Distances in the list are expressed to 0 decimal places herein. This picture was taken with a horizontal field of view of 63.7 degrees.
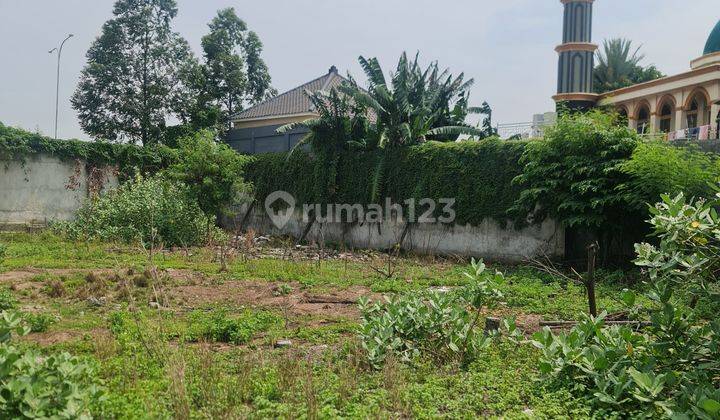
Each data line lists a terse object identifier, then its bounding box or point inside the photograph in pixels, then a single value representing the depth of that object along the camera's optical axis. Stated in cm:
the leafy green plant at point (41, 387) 278
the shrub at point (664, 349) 368
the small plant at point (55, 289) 785
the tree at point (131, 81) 2938
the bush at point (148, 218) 1573
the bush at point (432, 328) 492
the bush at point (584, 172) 1113
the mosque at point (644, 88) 2298
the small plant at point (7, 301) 648
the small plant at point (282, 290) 848
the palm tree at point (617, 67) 3769
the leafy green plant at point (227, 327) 572
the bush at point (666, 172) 973
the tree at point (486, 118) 1815
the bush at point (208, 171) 1612
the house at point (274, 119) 2309
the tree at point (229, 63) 3081
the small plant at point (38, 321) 587
